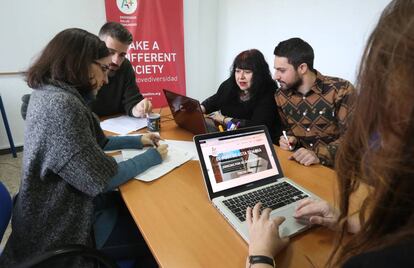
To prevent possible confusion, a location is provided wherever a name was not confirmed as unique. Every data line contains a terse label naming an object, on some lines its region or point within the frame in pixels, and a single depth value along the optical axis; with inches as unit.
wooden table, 26.3
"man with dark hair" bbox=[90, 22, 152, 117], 67.3
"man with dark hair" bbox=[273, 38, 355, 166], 58.6
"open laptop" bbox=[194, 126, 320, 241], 33.2
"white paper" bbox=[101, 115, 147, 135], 62.0
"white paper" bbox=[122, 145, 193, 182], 41.4
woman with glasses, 33.2
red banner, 118.3
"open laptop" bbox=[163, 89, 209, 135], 51.6
